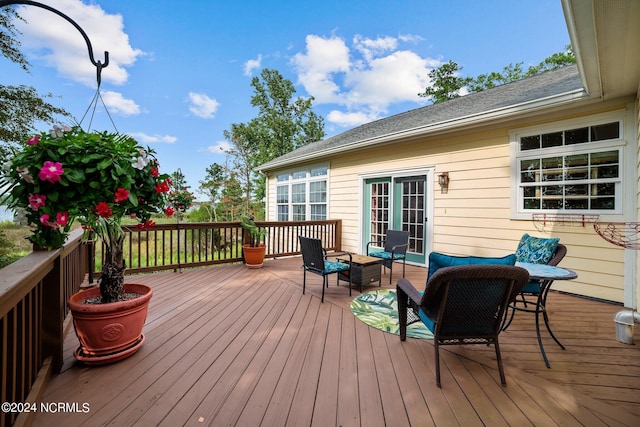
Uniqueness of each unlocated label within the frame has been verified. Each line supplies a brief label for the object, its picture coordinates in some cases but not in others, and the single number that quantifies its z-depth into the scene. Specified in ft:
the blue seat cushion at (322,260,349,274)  11.59
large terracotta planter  6.28
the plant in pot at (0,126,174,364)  5.25
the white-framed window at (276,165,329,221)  25.67
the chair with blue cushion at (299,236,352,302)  11.46
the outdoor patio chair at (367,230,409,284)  14.96
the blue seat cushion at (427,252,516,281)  6.55
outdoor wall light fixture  16.52
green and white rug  8.75
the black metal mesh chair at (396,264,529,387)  5.60
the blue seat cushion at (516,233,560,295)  8.81
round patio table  6.81
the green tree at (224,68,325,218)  61.22
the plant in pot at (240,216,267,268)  17.38
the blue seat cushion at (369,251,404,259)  15.01
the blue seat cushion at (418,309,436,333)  6.41
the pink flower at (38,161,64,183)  4.99
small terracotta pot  17.33
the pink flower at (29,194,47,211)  5.05
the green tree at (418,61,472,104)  53.01
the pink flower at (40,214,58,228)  5.15
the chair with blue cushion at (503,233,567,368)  8.72
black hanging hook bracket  5.97
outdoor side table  13.05
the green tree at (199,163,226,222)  42.50
